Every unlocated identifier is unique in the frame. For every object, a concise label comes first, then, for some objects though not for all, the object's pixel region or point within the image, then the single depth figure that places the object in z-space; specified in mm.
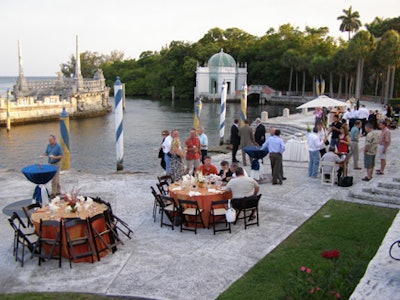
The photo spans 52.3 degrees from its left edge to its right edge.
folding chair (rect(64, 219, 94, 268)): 7100
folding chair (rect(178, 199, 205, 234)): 8395
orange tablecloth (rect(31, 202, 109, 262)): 7305
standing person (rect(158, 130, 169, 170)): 13059
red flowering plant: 5172
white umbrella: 20431
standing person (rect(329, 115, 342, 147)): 14828
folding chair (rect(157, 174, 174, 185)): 10812
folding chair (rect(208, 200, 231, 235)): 8523
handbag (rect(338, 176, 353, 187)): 11945
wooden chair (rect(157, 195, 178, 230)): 8763
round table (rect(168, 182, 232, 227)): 8727
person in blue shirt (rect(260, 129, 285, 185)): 11977
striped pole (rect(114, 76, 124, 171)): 16609
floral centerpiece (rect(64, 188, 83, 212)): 7574
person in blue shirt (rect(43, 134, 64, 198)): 11351
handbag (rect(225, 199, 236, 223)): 8242
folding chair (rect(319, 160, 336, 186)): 11915
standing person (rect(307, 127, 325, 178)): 12700
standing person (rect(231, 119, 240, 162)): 15305
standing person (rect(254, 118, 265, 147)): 15359
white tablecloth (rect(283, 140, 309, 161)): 16172
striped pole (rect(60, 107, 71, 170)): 16188
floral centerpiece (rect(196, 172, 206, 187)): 9234
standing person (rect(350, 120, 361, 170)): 13725
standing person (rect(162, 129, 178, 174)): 12664
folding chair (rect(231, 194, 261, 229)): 8545
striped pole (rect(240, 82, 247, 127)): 26033
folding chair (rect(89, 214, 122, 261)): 7344
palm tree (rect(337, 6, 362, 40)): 67312
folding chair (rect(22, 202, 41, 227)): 8352
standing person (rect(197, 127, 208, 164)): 14195
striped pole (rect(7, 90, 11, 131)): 38406
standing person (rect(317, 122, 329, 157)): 13338
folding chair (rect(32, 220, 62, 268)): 7094
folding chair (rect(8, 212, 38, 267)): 7276
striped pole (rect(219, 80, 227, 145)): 25750
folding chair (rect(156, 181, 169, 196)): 10398
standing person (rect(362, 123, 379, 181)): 11750
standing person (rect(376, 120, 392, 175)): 11888
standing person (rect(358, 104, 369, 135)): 21656
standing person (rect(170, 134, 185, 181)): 11523
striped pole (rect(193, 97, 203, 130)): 25719
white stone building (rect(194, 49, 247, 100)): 74938
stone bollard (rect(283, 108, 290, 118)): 32638
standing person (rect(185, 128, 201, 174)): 12766
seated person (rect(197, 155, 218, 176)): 10242
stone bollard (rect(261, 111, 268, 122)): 30016
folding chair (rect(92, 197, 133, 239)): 7886
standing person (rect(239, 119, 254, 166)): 14648
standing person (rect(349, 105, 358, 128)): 21875
